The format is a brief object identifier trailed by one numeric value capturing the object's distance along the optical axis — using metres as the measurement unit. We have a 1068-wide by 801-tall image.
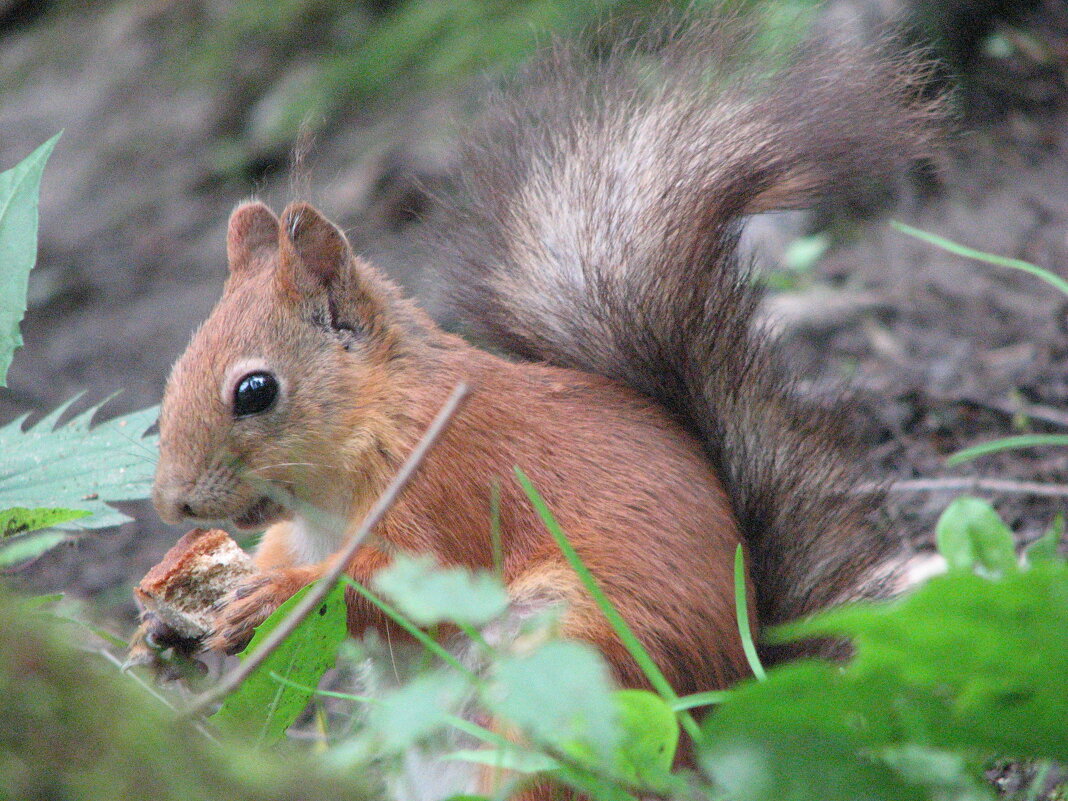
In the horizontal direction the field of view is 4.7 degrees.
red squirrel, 2.75
